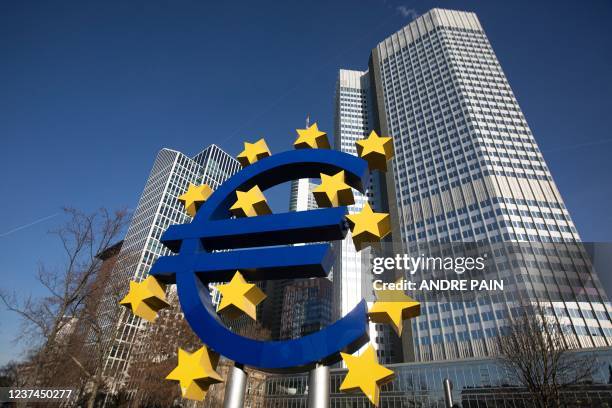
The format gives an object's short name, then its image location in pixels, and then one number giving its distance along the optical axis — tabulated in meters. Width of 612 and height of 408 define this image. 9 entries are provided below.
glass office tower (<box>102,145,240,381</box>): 78.56
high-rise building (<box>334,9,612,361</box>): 62.03
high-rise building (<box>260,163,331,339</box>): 128.88
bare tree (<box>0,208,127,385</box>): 14.47
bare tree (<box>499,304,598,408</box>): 14.66
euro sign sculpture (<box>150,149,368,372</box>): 6.19
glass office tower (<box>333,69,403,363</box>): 91.25
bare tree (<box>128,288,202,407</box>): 25.02
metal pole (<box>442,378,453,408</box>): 8.78
